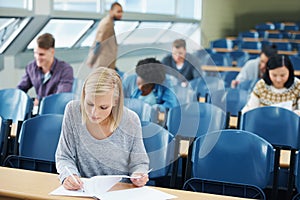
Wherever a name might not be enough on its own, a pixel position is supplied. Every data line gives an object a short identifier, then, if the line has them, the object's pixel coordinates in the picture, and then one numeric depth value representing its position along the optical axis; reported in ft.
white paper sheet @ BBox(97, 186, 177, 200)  7.26
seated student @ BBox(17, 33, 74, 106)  15.12
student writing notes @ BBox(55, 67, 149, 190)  8.05
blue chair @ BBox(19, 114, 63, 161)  10.43
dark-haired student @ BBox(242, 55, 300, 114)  13.82
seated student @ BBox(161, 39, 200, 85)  13.93
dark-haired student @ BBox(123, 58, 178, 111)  12.58
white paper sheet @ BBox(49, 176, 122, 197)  7.36
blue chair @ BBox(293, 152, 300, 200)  9.21
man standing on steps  11.72
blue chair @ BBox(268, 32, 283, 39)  40.17
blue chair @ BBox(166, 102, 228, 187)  11.12
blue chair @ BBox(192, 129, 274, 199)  9.33
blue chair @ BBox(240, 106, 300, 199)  12.23
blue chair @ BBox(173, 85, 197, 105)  15.21
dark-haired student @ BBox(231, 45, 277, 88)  19.65
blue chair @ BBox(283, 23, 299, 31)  43.33
